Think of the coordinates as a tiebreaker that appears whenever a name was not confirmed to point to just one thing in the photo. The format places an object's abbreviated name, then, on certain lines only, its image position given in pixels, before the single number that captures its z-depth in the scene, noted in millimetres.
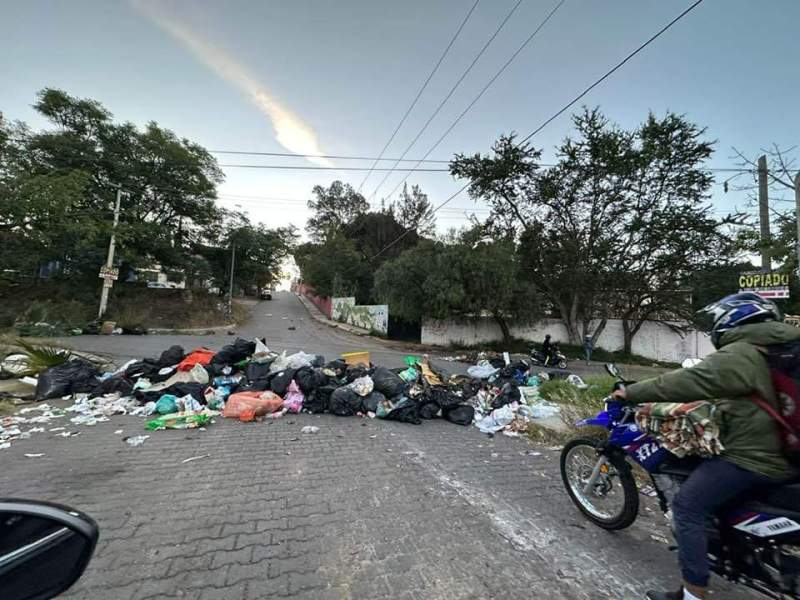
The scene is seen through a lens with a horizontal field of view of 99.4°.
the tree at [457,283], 16438
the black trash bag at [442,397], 5785
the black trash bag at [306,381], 5870
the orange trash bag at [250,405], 5230
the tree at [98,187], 16188
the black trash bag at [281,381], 5926
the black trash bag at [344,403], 5594
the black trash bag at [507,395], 6152
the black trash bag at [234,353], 6836
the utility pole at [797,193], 7636
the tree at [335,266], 30469
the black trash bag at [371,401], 5688
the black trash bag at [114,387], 6004
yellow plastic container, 7441
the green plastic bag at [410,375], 6522
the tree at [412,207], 34594
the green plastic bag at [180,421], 4730
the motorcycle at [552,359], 14492
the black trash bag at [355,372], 6302
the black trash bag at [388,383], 5887
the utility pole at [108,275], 17512
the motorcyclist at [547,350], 14586
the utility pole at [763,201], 9094
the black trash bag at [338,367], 6531
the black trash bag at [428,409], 5711
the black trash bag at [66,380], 5930
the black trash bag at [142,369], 6402
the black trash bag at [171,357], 6676
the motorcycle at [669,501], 1701
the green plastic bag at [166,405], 5289
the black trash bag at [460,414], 5582
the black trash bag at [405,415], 5461
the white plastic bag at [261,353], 6642
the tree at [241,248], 25938
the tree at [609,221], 17234
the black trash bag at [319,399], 5727
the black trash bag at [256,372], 6316
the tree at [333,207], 40219
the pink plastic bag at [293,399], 5684
